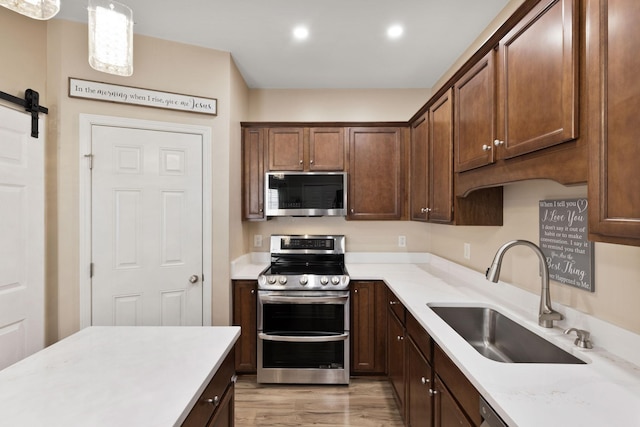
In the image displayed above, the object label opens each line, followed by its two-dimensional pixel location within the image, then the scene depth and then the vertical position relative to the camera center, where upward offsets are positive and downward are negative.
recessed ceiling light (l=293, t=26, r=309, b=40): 2.23 +1.31
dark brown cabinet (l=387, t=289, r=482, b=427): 1.17 -0.81
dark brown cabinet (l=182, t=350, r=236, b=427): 0.99 -0.69
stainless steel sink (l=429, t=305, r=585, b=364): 1.36 -0.63
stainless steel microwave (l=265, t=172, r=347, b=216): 2.93 +0.18
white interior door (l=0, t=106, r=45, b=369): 1.77 -0.15
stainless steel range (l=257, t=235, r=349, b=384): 2.57 -0.96
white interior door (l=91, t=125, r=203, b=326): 2.21 -0.11
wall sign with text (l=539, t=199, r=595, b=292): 1.35 -0.14
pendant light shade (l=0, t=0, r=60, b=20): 0.83 +0.57
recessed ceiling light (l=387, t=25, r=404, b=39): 2.20 +1.31
